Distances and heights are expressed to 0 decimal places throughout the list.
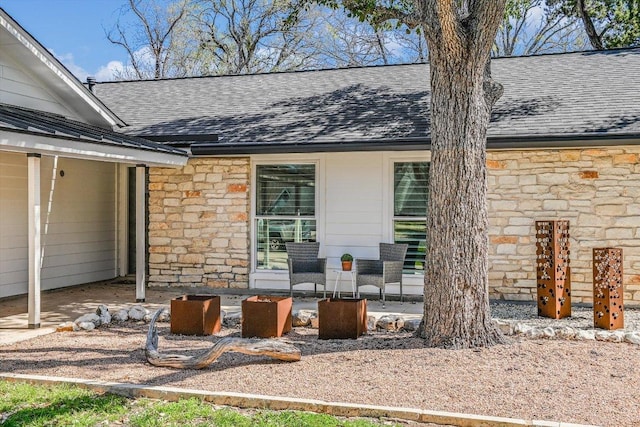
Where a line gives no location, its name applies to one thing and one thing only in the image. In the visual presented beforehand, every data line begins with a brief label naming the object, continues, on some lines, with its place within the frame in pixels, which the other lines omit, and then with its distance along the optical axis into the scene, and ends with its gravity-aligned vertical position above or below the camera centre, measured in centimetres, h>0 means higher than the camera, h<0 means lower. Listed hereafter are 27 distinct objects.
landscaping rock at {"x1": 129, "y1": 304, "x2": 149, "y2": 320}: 749 -102
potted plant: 903 -47
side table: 933 -75
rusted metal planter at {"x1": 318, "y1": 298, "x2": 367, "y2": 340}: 644 -92
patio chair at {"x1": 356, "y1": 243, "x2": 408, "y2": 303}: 858 -55
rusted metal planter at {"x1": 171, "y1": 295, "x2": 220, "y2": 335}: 665 -94
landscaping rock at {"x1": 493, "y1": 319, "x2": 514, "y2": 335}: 661 -103
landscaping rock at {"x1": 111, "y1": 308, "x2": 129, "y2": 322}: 748 -105
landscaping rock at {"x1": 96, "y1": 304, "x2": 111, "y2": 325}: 730 -103
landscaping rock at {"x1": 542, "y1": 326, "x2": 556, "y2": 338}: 643 -105
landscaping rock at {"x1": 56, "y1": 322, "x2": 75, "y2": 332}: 700 -112
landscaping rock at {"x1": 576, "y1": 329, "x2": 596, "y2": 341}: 637 -106
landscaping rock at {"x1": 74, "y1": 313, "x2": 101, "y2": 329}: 716 -105
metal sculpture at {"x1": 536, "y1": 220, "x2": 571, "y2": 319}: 761 -50
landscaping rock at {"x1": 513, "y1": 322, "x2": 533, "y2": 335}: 656 -103
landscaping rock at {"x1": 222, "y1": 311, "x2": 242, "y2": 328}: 727 -107
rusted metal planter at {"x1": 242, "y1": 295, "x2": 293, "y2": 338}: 645 -93
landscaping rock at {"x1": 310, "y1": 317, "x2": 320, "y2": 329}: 721 -108
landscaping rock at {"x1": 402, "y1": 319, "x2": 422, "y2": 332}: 694 -106
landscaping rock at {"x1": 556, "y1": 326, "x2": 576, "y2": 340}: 641 -105
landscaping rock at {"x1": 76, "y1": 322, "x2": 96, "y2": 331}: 703 -110
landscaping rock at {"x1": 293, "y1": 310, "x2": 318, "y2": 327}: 723 -104
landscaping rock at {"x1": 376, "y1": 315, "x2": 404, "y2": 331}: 699 -105
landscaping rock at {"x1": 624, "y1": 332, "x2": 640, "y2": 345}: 620 -106
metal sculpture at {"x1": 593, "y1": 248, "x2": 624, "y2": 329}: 695 -66
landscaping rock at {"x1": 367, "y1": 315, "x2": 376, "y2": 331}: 701 -106
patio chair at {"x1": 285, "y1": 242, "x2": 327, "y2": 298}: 888 -53
